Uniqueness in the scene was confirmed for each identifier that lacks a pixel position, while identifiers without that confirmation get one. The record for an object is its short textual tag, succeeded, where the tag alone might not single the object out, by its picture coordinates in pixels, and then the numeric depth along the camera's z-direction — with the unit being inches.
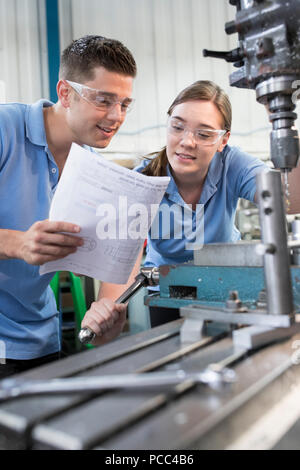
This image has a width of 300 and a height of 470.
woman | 56.2
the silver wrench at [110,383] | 19.3
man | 46.9
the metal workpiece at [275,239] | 25.9
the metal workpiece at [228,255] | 32.0
